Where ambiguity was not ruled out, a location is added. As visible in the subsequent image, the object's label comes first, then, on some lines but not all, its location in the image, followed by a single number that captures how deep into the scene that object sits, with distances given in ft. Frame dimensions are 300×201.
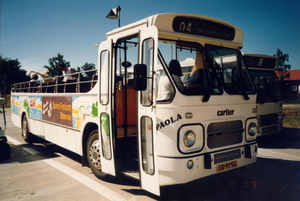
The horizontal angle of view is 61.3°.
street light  26.94
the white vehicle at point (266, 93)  28.52
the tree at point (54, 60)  208.33
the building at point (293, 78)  165.31
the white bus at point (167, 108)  12.91
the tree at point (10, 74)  123.54
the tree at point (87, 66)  242.13
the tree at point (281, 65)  89.66
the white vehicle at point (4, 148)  24.02
